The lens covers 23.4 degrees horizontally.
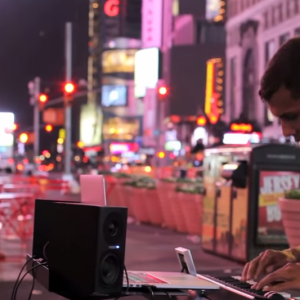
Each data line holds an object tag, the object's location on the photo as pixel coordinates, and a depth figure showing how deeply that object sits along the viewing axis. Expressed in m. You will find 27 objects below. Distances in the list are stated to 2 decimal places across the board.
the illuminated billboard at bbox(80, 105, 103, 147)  79.81
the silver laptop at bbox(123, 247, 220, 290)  2.60
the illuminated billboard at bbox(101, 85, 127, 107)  81.81
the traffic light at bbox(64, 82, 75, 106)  24.36
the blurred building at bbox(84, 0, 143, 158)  80.25
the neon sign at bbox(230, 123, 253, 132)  37.25
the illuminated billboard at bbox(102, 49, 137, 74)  91.44
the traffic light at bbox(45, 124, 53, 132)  33.42
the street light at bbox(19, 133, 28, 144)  38.25
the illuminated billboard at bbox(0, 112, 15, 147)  23.81
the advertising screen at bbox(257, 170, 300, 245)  9.30
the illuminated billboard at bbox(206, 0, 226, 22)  54.66
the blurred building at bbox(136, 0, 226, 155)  53.03
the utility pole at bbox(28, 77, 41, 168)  27.52
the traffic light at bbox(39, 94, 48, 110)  27.55
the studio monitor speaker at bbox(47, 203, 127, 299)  2.52
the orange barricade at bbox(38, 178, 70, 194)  16.29
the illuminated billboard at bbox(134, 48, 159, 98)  37.44
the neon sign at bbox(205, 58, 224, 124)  52.53
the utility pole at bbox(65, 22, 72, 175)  27.50
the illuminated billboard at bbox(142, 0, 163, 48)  36.66
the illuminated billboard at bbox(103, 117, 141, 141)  97.94
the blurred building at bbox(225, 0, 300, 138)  38.56
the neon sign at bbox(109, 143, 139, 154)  97.12
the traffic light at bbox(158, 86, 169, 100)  23.73
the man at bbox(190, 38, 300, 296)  2.30
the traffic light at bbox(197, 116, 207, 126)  45.91
